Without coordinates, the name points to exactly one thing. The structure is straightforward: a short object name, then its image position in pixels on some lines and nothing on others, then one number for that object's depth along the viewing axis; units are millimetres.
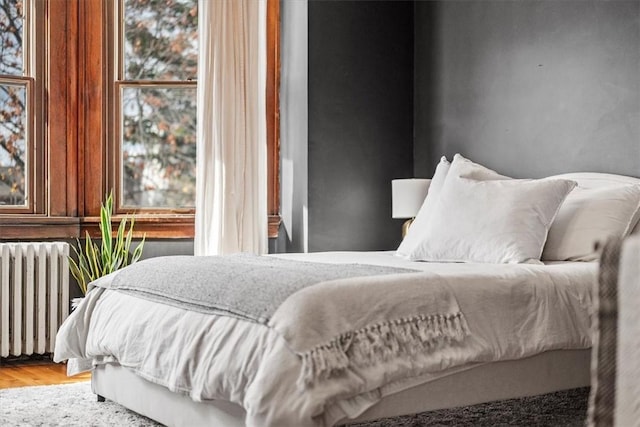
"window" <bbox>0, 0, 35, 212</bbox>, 4871
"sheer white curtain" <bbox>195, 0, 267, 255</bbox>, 5035
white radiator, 4609
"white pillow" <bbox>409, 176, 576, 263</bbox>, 3490
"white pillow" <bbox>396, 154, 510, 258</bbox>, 3962
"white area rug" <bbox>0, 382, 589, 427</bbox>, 3346
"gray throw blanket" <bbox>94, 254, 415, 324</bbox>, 2664
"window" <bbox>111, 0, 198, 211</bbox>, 5133
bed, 2479
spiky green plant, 4805
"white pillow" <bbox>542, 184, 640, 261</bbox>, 3572
